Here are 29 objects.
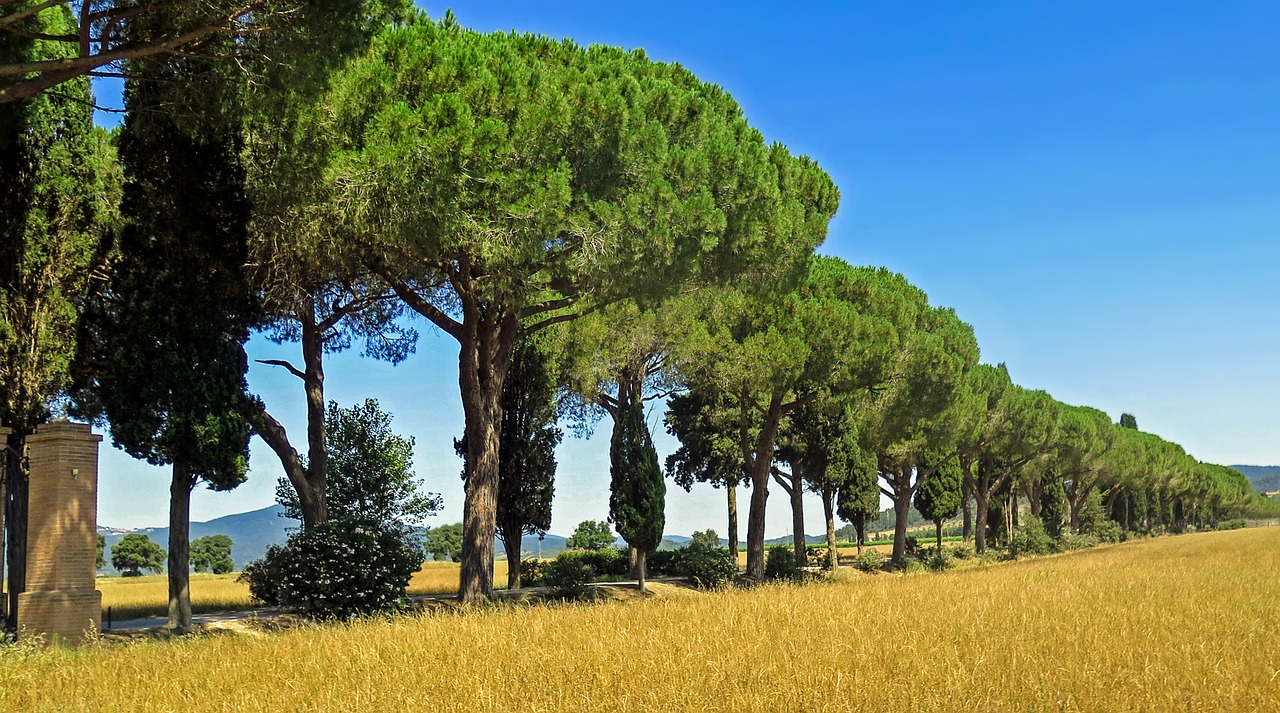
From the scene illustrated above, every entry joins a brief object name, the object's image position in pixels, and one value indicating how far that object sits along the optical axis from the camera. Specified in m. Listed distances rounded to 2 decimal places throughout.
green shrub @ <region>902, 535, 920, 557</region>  55.59
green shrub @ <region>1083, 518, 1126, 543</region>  82.31
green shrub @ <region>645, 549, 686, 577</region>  40.34
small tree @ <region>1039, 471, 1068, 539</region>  81.31
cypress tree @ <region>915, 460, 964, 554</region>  61.22
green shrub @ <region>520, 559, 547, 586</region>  35.64
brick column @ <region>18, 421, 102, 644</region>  15.91
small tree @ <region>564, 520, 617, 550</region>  71.75
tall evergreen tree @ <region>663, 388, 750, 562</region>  48.41
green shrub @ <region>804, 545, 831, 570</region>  48.97
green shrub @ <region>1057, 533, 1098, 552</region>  63.22
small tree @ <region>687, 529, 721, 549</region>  60.17
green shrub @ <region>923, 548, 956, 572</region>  43.37
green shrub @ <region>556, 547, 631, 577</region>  40.09
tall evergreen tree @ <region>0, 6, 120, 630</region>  18.25
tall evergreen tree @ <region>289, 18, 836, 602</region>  17.33
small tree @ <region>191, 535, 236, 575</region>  95.55
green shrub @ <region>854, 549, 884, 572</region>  43.38
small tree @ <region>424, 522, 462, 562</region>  105.68
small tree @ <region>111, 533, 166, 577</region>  92.50
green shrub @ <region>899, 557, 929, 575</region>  41.50
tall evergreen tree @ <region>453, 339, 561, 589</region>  32.56
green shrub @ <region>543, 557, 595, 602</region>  26.89
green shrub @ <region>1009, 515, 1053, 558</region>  55.56
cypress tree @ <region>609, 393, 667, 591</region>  30.03
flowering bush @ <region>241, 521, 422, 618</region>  19.25
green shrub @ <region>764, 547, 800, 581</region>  35.28
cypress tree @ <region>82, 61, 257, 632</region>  18.83
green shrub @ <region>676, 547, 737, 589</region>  31.84
